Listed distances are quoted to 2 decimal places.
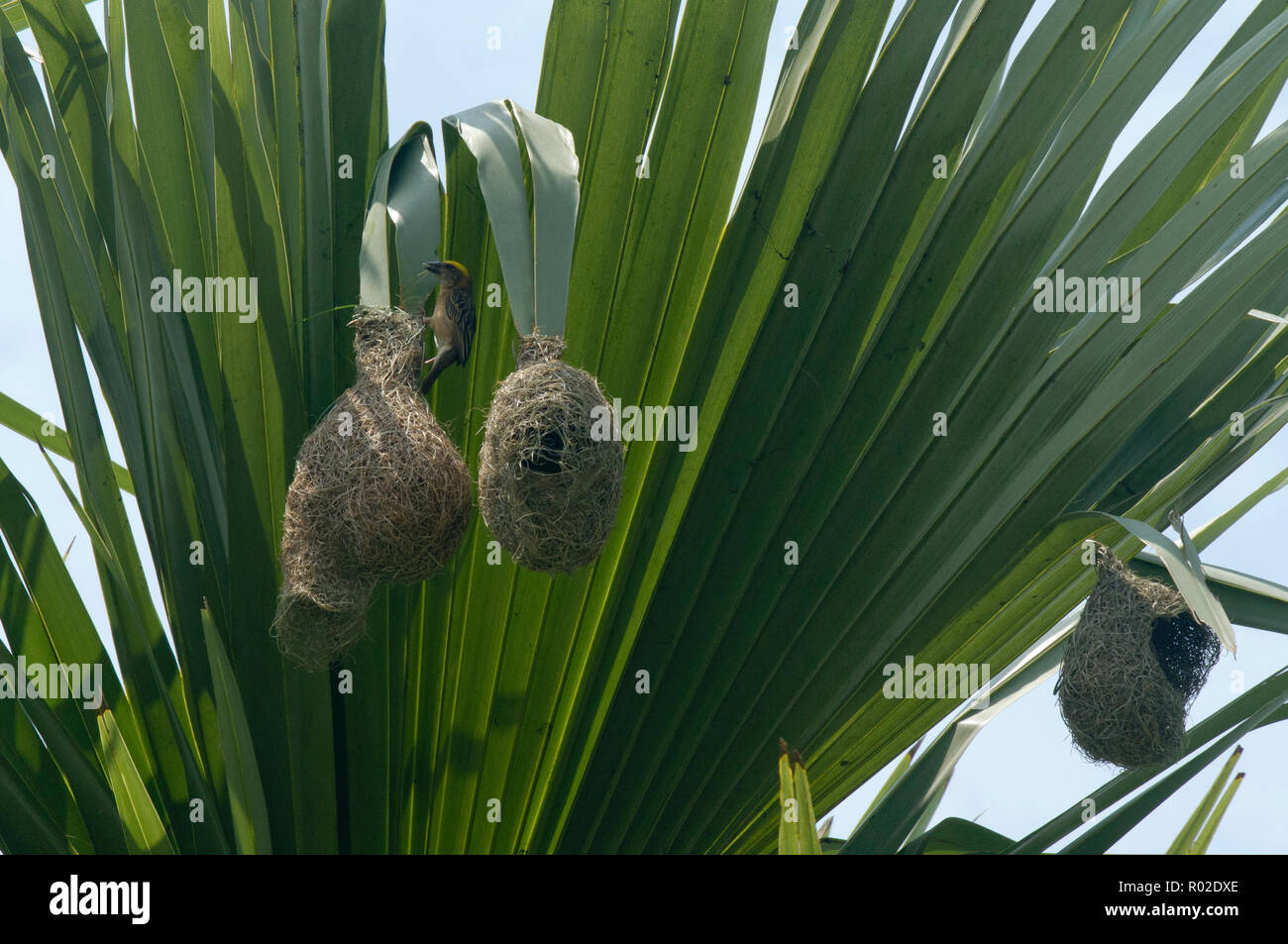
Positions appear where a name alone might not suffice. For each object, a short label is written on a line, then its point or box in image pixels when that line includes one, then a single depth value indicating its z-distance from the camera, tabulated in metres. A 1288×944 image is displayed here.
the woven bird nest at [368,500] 1.90
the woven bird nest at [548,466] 1.79
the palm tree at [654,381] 2.21
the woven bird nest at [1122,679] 2.46
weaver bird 2.06
